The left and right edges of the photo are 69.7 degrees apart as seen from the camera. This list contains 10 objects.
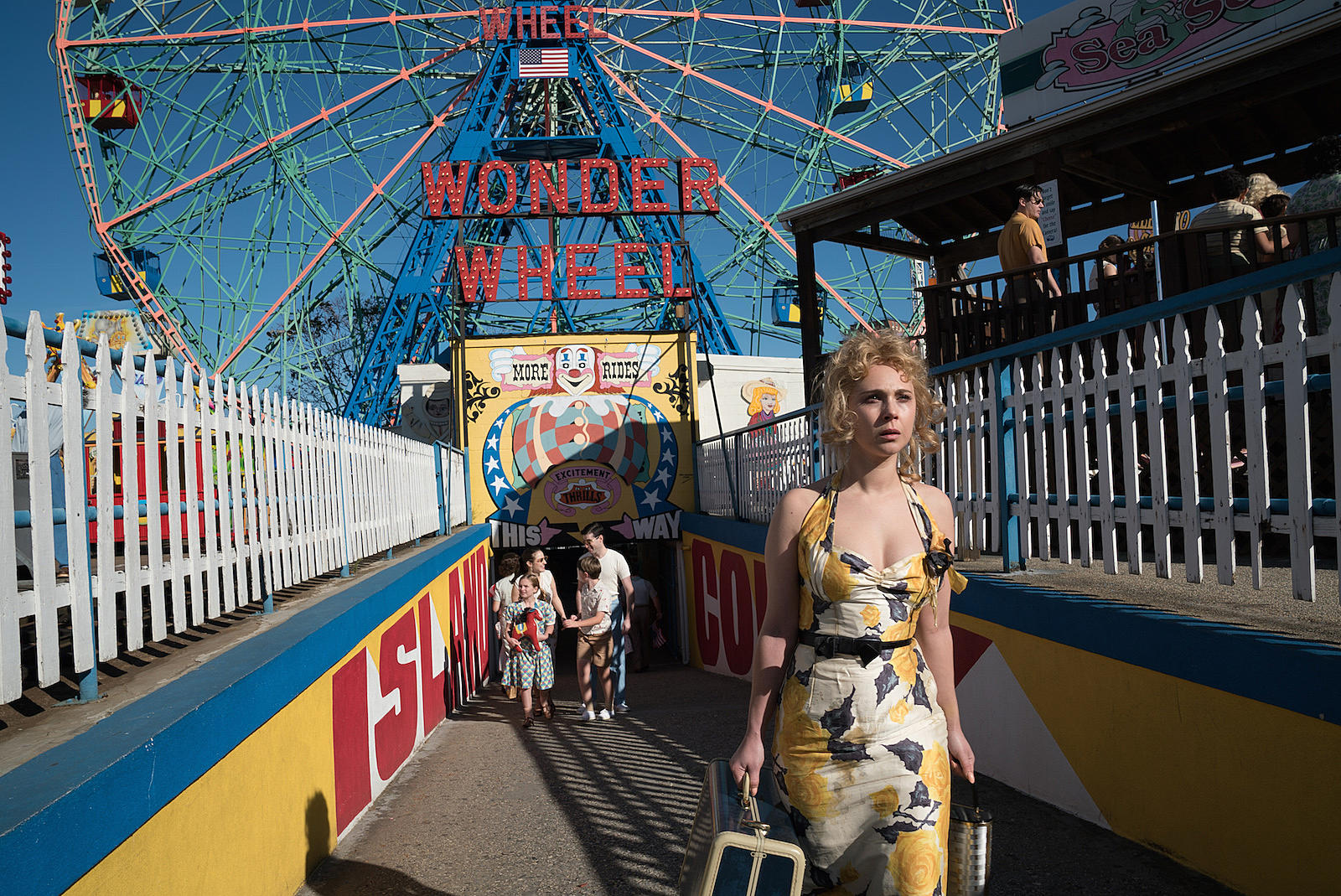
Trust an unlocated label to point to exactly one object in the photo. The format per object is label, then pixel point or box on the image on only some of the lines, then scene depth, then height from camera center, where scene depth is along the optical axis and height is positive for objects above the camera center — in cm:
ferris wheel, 2770 +1049
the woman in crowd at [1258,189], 611 +156
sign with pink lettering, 832 +365
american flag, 2478 +1038
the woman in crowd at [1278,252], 450 +102
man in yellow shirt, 696 +146
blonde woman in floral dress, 201 -45
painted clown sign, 1564 +31
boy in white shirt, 885 -158
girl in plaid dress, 846 -166
